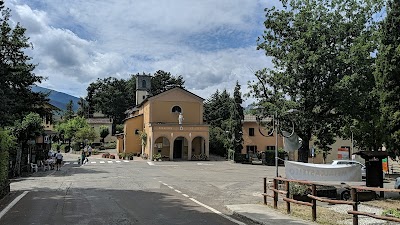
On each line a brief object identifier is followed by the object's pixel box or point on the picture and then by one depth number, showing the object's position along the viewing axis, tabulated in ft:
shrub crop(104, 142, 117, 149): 275.88
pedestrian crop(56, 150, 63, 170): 105.91
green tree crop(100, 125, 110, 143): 299.79
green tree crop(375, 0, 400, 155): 54.13
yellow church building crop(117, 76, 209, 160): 167.63
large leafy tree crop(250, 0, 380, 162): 63.82
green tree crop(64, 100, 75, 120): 367.70
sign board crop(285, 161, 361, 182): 54.44
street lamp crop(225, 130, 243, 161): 167.06
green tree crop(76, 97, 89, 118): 385.33
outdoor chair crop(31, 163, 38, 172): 101.24
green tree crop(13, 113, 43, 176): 87.51
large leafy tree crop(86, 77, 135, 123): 337.93
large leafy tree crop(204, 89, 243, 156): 169.13
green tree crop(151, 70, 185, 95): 359.87
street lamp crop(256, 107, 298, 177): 63.36
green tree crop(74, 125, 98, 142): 236.02
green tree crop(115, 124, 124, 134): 313.12
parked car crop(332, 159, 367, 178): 85.53
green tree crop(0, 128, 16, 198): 48.16
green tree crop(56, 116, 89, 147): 237.45
